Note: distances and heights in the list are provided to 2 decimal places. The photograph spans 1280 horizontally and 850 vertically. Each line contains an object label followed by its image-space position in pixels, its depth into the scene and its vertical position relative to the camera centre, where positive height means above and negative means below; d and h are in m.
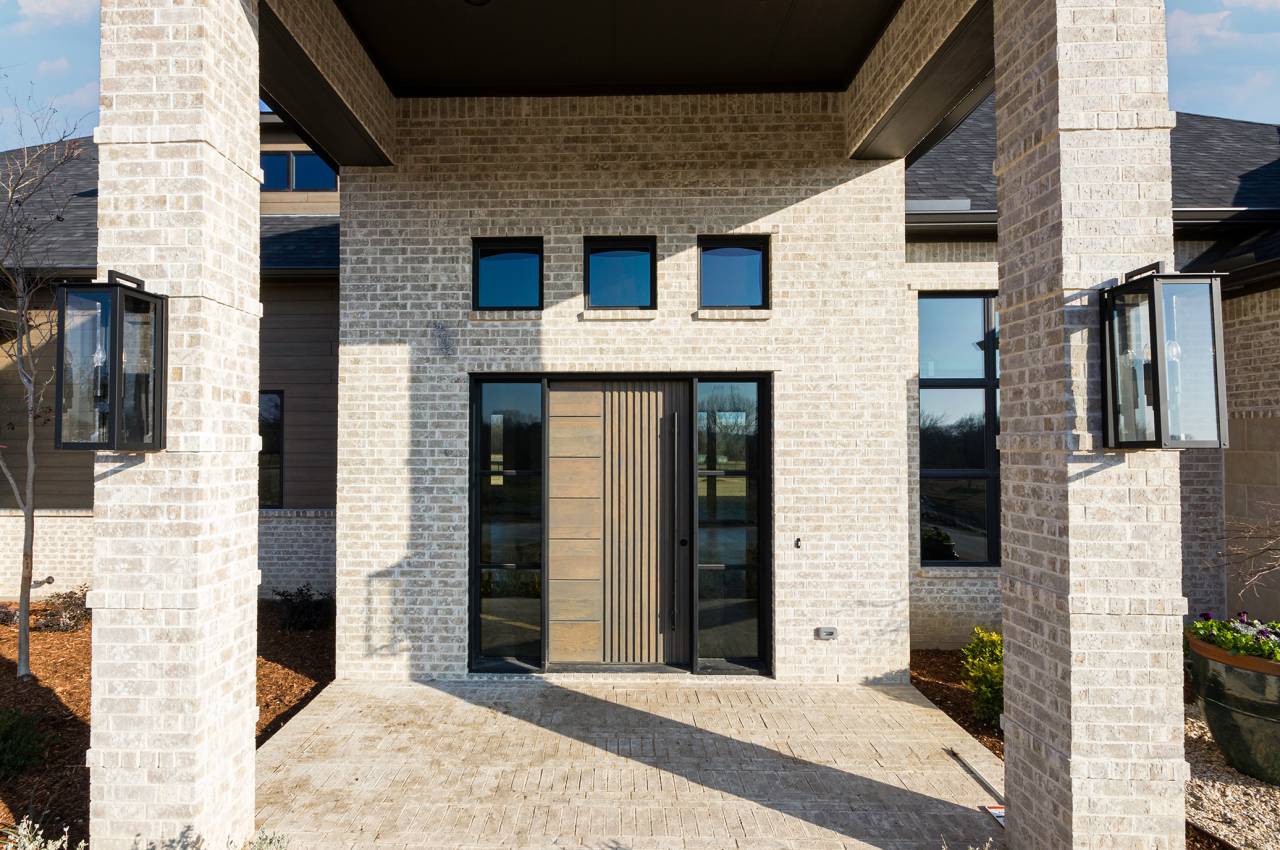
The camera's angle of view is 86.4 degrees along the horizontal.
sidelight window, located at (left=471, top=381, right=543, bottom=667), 6.32 -0.90
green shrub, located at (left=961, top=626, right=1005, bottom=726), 5.34 -1.83
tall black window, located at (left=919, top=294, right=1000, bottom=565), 7.49 +0.22
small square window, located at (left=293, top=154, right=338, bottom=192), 11.75 +4.79
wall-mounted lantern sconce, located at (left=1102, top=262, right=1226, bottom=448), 3.06 +0.38
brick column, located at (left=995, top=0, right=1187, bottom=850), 3.23 -0.21
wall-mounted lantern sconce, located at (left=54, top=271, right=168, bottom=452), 3.09 +0.38
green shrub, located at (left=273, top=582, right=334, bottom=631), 7.93 -1.90
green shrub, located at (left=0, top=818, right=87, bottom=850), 2.77 -1.61
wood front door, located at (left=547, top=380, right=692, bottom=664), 6.30 -0.67
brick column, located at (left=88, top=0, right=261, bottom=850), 3.27 -0.16
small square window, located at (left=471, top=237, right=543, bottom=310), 6.39 +1.66
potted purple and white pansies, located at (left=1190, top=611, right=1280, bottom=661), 4.55 -1.32
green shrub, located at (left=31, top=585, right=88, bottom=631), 7.94 -1.94
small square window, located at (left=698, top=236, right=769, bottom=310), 6.38 +1.65
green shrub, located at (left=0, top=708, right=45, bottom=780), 4.35 -1.91
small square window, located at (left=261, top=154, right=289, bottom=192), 11.77 +4.84
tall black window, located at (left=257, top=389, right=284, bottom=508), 9.24 +0.06
